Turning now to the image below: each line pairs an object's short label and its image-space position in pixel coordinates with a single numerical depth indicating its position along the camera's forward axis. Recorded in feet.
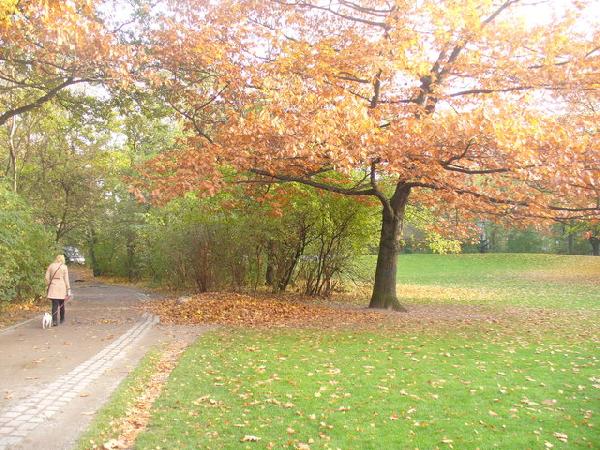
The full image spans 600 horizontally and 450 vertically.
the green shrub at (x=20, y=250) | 40.68
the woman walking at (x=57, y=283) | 37.19
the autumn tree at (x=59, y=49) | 22.01
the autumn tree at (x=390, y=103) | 31.65
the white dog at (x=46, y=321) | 35.50
